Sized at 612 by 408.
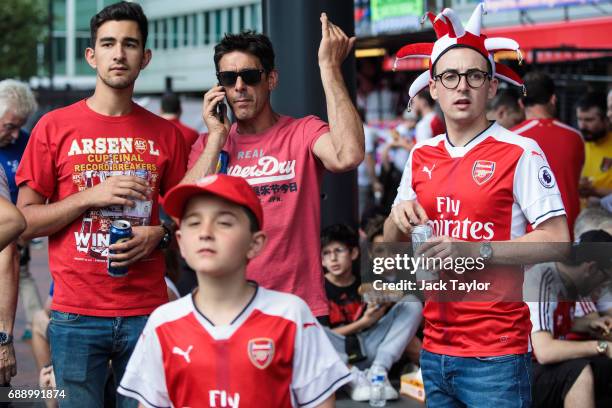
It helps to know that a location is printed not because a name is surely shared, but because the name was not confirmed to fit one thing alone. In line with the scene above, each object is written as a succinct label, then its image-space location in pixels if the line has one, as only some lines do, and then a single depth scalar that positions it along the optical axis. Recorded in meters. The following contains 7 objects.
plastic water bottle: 7.43
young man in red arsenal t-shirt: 4.34
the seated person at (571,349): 5.89
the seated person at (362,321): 7.81
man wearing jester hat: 3.93
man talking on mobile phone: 4.31
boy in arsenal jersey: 3.30
